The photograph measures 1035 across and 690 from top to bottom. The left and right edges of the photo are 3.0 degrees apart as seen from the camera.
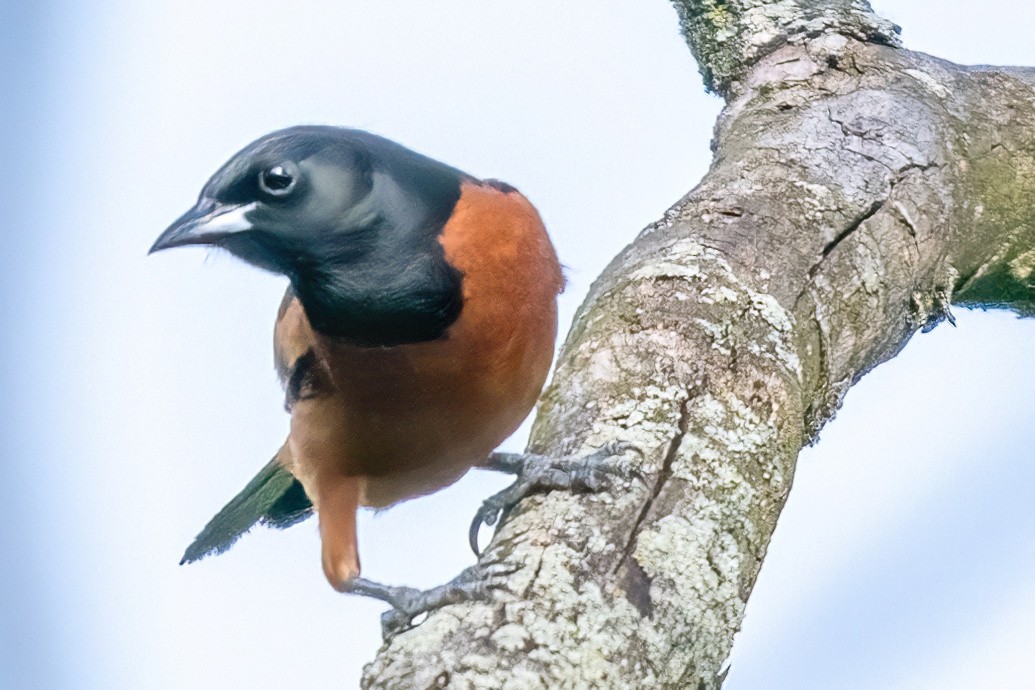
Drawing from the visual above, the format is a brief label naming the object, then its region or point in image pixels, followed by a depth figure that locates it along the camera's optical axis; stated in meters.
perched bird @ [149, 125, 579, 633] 2.96
